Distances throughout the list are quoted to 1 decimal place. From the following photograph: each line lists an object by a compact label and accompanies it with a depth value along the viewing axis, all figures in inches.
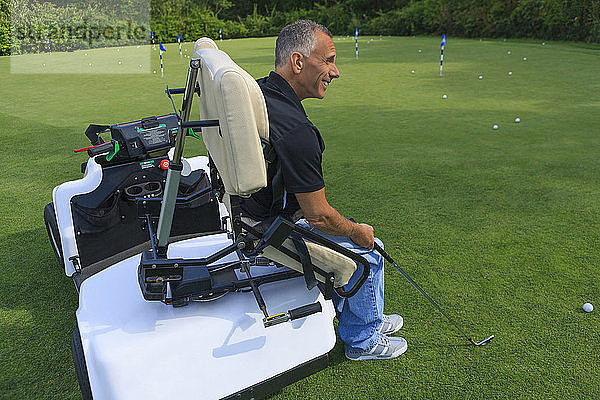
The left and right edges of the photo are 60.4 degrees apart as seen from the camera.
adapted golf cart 70.2
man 74.1
